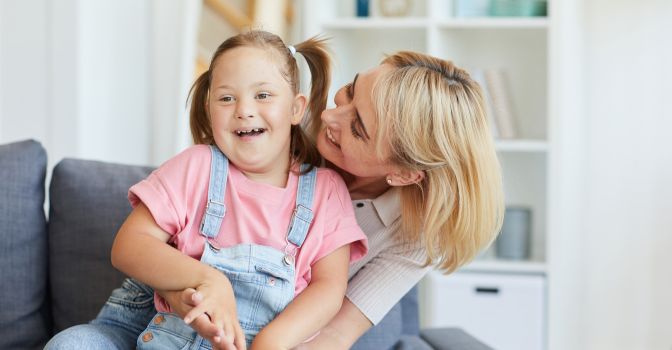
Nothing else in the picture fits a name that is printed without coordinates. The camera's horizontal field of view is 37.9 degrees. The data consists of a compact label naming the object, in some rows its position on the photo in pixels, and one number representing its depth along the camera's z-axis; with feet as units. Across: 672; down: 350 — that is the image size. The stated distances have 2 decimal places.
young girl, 5.14
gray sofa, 6.83
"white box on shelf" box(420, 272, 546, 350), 11.68
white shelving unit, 12.14
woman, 5.53
